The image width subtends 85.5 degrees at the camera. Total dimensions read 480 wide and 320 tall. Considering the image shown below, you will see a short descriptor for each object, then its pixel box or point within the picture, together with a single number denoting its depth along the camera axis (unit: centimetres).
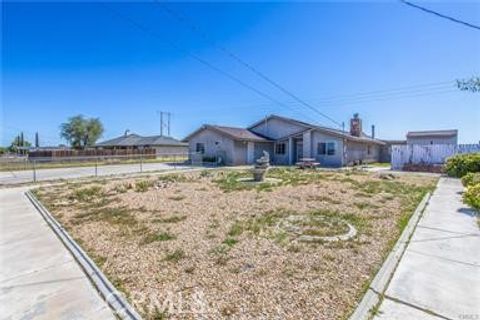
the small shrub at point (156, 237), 473
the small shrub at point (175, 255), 392
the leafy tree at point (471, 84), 843
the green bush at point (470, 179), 875
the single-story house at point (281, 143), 2300
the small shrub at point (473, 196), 666
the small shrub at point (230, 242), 446
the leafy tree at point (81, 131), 5119
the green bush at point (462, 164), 1324
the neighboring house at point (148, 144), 4272
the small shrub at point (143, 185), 1049
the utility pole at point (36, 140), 7106
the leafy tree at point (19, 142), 6525
